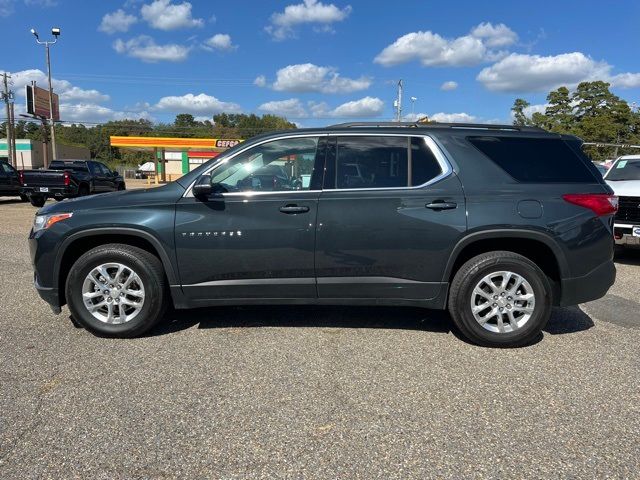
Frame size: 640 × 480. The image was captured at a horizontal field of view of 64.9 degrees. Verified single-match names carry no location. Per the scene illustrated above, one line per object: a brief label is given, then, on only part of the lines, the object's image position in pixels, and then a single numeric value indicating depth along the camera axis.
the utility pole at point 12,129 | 51.64
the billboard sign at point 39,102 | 47.16
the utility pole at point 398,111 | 46.93
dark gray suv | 4.16
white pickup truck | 7.55
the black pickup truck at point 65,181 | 17.44
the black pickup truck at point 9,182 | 18.44
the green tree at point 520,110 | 53.28
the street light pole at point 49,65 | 33.63
